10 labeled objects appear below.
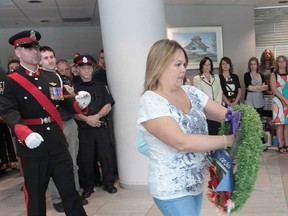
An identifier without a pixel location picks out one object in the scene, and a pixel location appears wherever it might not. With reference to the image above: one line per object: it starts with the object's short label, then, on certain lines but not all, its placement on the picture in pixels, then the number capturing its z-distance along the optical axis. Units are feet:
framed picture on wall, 23.07
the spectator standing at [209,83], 17.75
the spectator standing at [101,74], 14.30
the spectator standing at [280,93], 17.24
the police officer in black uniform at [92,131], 12.78
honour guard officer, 8.32
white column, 12.21
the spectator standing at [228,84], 18.79
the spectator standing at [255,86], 19.19
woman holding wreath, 4.98
